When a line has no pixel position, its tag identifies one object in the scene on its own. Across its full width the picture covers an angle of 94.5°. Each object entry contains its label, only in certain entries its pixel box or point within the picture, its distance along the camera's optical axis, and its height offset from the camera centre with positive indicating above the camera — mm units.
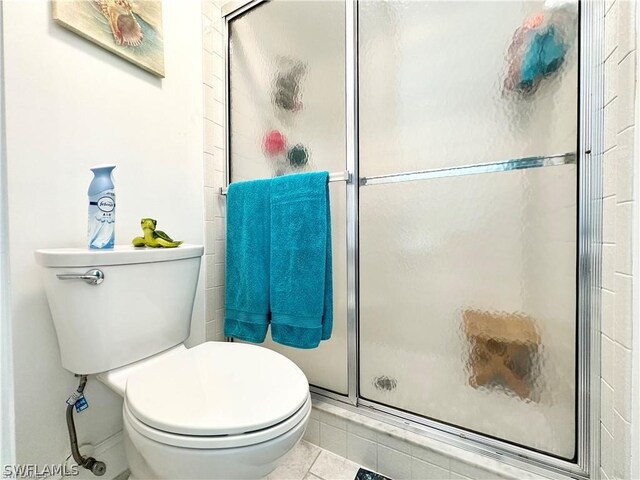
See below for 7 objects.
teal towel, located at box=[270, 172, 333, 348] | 1012 -72
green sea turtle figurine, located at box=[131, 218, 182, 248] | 891 -2
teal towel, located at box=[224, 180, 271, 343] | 1135 -86
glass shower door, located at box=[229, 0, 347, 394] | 1116 +546
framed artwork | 854 +673
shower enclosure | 803 +119
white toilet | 547 -325
